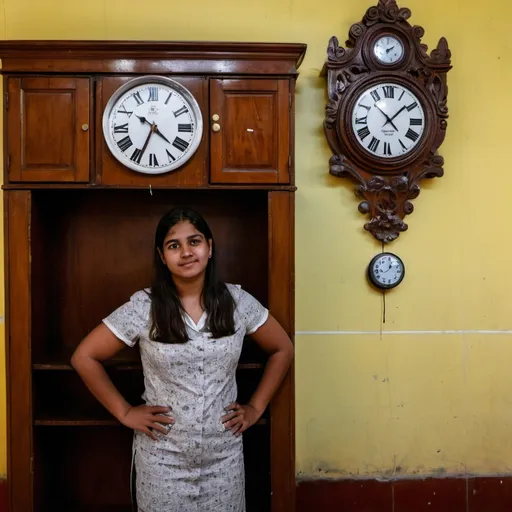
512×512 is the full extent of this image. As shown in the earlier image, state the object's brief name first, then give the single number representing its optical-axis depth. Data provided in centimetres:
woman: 166
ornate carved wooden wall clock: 210
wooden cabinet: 178
